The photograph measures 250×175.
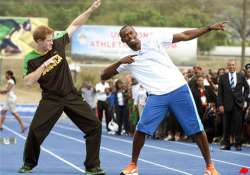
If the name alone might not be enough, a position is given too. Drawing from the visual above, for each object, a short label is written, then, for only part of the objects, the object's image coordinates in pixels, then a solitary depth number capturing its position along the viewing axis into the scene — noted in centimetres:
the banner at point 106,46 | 4669
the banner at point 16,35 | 5012
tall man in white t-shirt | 1134
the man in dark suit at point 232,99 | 1898
